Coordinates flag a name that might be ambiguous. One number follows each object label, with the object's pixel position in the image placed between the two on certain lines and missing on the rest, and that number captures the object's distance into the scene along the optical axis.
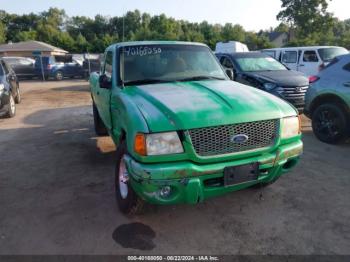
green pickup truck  2.87
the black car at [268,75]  7.64
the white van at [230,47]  20.49
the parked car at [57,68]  22.67
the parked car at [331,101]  5.73
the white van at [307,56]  12.81
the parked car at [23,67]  22.91
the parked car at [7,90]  8.40
